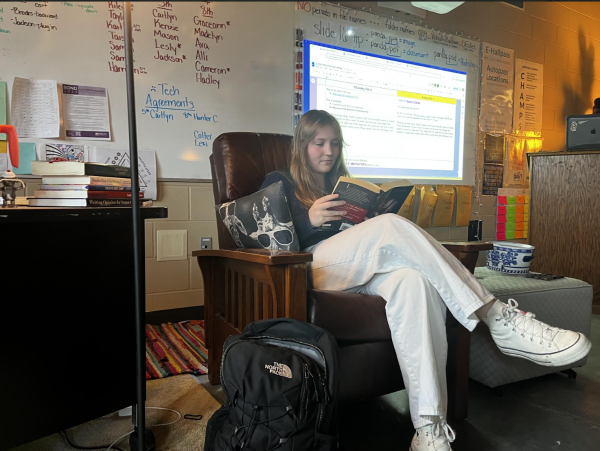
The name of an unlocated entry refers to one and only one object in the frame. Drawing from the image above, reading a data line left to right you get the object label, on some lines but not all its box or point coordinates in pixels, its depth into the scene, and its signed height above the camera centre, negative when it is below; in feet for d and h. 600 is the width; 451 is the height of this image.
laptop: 9.76 +1.06
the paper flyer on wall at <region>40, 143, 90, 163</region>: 6.18 +0.38
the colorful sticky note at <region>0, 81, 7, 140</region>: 5.87 +0.99
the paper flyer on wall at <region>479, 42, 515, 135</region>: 10.92 +2.24
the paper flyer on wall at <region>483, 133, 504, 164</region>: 11.13 +0.79
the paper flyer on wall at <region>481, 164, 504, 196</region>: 11.25 +0.06
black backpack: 3.21 -1.55
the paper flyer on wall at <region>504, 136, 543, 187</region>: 11.62 +0.57
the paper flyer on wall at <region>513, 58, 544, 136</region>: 11.55 +2.17
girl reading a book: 3.60 -1.04
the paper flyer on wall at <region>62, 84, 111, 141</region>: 6.32 +0.94
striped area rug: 5.59 -2.35
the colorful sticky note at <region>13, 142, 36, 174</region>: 6.06 +0.29
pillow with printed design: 4.30 -0.40
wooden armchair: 3.72 -1.10
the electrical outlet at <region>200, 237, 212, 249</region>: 7.58 -1.07
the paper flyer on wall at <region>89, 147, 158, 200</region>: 6.54 +0.27
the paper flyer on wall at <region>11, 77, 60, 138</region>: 6.01 +0.94
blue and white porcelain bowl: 5.82 -1.00
